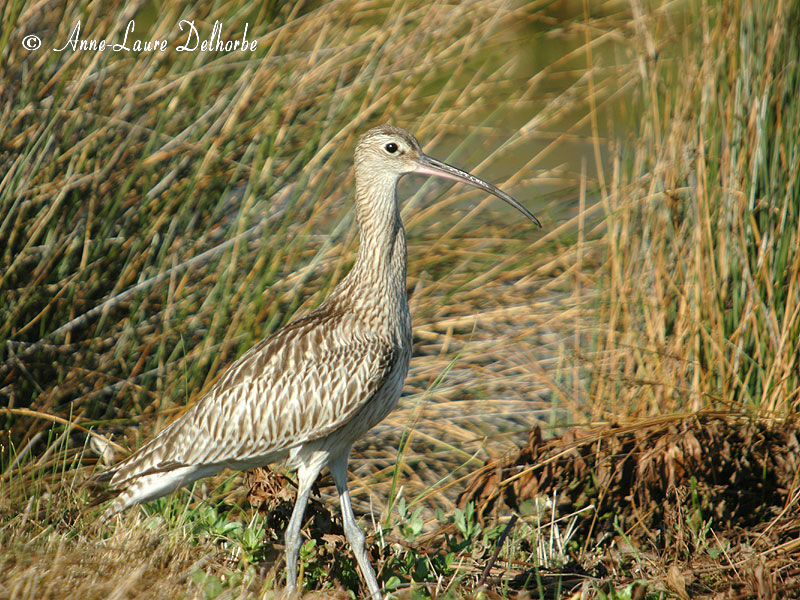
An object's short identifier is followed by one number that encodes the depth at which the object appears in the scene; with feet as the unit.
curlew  27.22
